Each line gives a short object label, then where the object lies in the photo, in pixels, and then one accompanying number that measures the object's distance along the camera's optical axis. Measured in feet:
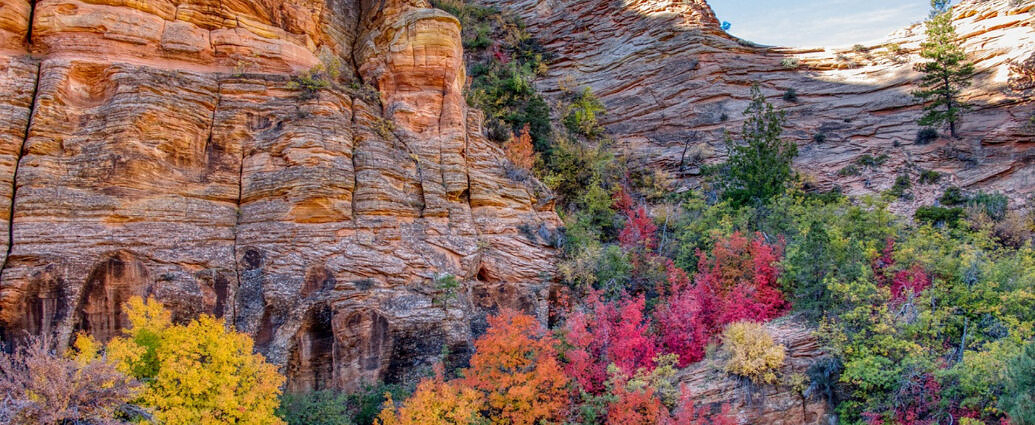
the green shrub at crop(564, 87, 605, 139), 116.78
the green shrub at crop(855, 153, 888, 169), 105.29
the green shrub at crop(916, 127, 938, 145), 105.09
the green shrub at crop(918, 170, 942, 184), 97.86
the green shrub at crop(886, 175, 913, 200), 97.40
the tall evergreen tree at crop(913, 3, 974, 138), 103.04
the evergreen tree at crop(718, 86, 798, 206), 89.97
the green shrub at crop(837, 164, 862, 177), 105.40
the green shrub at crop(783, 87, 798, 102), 122.11
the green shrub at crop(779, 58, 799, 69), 127.03
